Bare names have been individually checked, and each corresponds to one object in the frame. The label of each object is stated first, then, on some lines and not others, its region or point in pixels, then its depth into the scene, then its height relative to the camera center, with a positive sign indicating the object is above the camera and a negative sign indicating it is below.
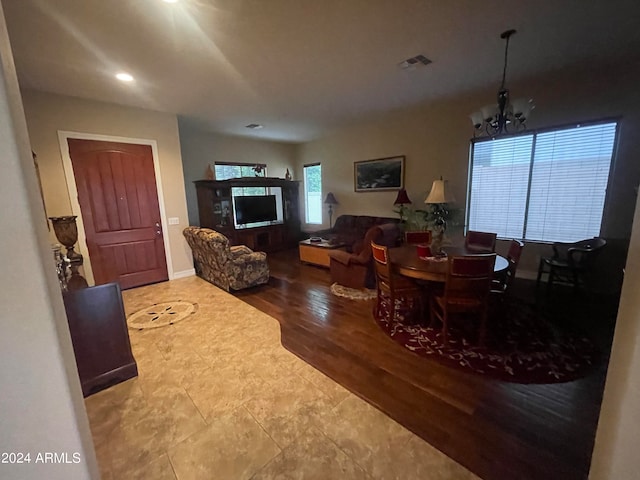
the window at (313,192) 7.09 +0.18
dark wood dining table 2.40 -0.67
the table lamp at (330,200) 6.51 -0.04
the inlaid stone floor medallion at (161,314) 2.99 -1.37
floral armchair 3.83 -0.92
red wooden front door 3.72 -0.05
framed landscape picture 5.25 +0.48
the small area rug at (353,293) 3.56 -1.33
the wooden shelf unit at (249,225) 5.59 -0.31
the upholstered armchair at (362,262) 3.62 -0.93
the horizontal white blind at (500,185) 3.90 +0.15
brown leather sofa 5.30 -0.72
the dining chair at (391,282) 2.62 -0.89
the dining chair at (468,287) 2.21 -0.79
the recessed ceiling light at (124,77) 2.95 +1.44
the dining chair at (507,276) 2.60 -0.82
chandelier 2.54 +0.84
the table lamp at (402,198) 4.88 -0.03
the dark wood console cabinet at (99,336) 1.90 -1.00
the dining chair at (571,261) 3.01 -0.85
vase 2.36 -0.25
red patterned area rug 2.06 -1.37
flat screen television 6.07 -0.21
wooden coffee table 4.95 -1.01
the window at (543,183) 3.36 +0.15
